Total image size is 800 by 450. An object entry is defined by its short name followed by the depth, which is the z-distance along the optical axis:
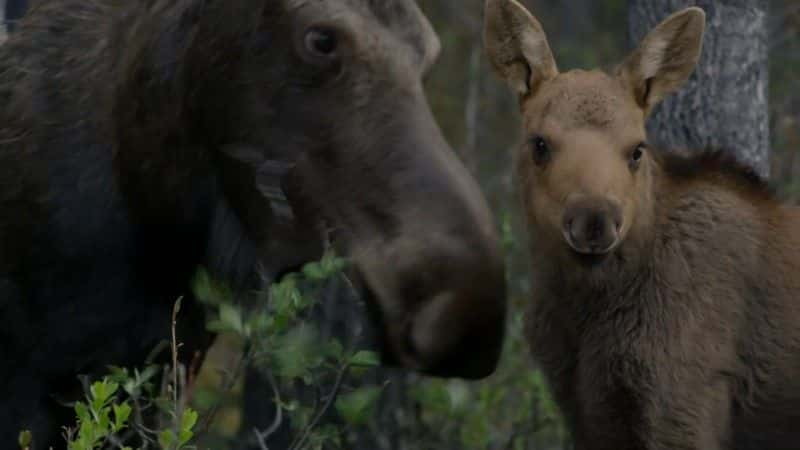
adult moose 6.92
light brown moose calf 10.88
